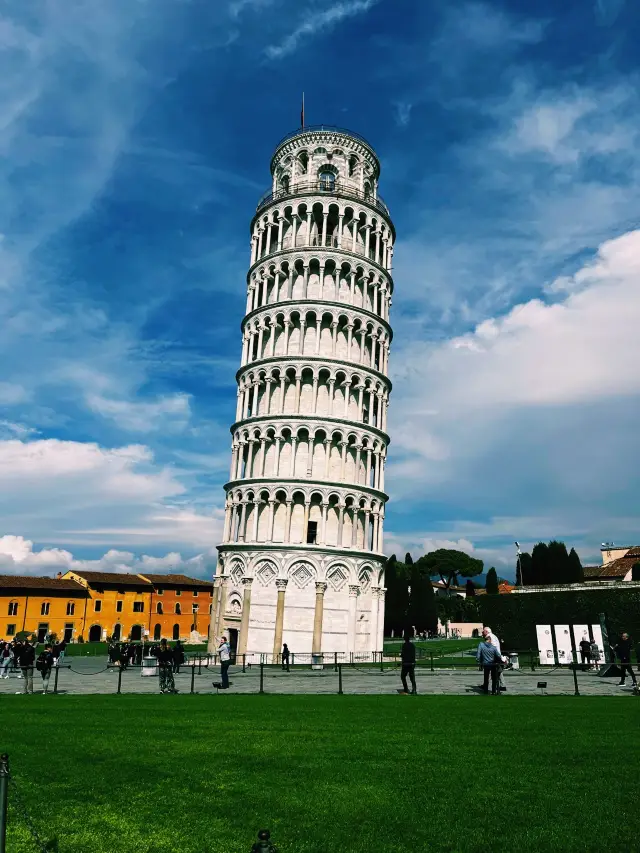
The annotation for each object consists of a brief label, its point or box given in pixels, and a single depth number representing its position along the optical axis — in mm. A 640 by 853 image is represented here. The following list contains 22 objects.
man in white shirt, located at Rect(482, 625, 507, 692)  20000
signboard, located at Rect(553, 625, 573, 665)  33531
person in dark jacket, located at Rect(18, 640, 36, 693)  22781
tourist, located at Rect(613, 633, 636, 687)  22202
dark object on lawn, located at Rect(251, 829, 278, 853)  4074
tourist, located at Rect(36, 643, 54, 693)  23277
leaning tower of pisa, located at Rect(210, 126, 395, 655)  45719
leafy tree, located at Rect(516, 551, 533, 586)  88238
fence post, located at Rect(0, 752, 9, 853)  5125
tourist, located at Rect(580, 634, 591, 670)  31856
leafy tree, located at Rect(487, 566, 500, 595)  94138
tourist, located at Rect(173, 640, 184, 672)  33000
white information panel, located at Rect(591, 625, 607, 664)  33712
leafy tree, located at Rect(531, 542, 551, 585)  86125
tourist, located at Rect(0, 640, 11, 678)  31869
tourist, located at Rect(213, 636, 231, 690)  25219
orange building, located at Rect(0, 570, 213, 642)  84250
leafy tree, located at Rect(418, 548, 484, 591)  129500
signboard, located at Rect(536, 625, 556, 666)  33688
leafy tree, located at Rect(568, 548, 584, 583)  80250
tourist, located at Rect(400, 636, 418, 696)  20438
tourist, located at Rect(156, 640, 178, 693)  23391
